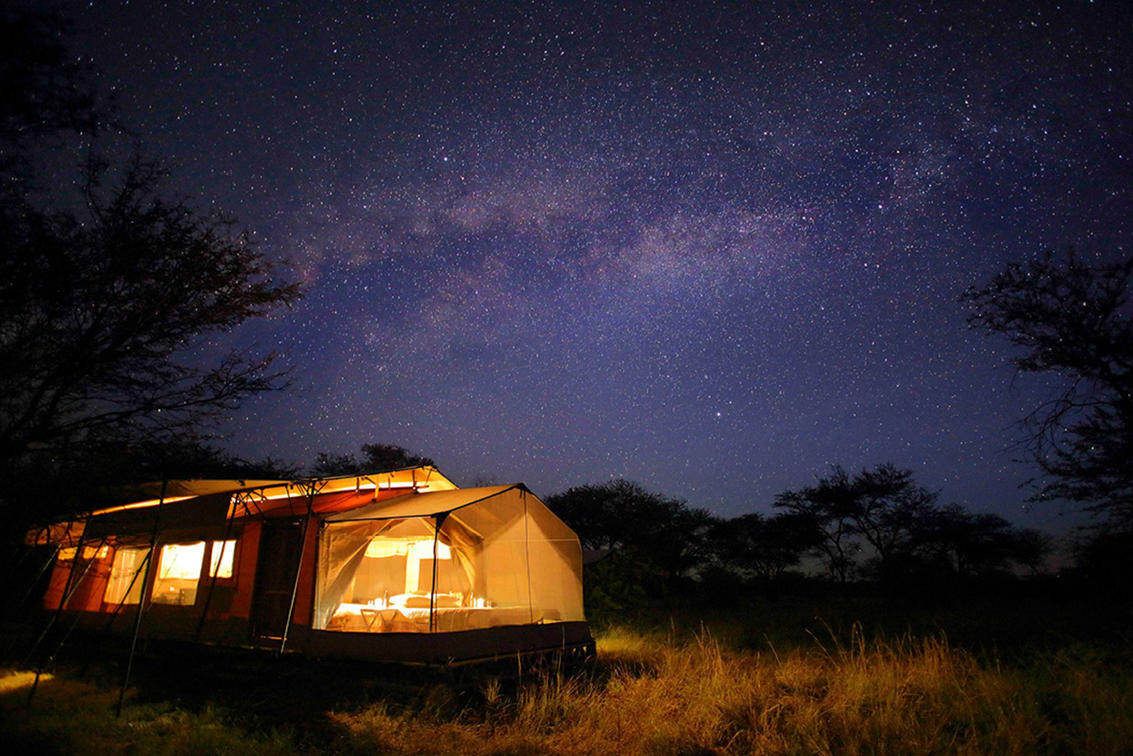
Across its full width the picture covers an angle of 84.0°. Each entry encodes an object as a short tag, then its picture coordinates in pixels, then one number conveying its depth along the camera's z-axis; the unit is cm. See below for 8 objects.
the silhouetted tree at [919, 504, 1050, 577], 2605
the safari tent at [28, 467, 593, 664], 820
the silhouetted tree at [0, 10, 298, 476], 606
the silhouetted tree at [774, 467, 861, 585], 2675
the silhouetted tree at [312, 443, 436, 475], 2728
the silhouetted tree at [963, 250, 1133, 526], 1083
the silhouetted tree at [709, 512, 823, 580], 2961
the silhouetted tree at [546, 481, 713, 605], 2941
